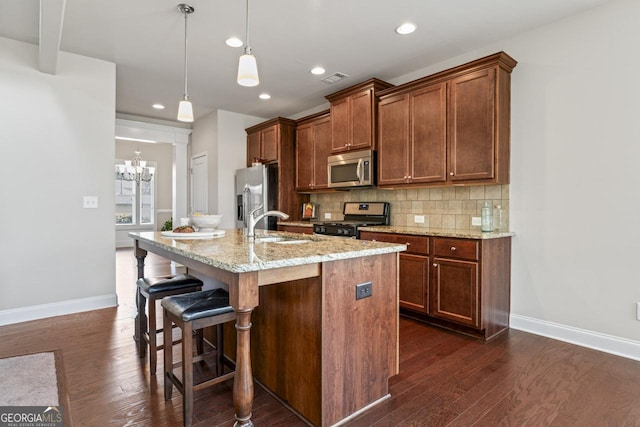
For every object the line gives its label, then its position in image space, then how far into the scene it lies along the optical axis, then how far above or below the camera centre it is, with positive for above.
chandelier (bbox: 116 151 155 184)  8.23 +1.06
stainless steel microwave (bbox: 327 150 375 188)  3.91 +0.52
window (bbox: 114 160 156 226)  9.12 +0.28
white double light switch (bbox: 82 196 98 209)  3.54 +0.11
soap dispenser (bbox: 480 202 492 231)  3.09 -0.07
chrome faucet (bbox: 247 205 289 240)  2.30 -0.10
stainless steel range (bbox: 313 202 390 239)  3.83 -0.09
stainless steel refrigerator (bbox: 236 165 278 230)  4.97 +0.31
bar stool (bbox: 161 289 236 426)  1.64 -0.54
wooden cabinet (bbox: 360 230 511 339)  2.75 -0.61
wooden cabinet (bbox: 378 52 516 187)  2.92 +0.81
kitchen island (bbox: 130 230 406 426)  1.43 -0.55
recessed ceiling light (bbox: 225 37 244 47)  3.14 +1.60
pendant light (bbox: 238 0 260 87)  1.98 +0.84
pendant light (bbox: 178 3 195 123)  2.58 +0.79
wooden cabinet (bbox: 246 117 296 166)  5.07 +1.15
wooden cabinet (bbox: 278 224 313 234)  4.44 -0.23
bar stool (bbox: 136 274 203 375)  2.12 -0.54
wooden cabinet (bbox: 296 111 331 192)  4.66 +0.88
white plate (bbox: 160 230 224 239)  2.37 -0.16
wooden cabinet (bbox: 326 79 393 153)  3.89 +1.16
